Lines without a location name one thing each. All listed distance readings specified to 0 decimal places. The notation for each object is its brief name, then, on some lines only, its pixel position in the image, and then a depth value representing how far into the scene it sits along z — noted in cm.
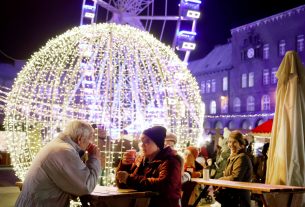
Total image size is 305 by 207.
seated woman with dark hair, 600
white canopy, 603
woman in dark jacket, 407
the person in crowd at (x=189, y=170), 685
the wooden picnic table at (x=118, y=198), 408
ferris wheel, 1828
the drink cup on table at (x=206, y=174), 637
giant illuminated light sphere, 691
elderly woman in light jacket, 357
